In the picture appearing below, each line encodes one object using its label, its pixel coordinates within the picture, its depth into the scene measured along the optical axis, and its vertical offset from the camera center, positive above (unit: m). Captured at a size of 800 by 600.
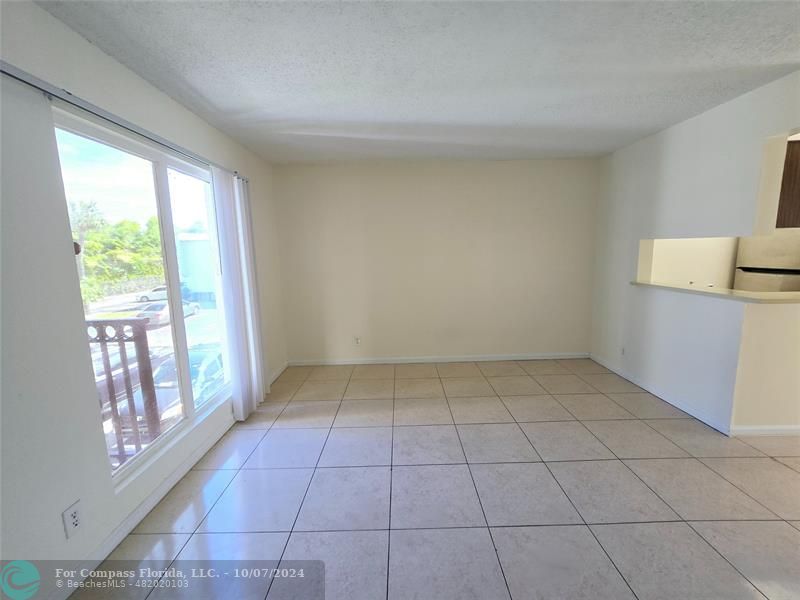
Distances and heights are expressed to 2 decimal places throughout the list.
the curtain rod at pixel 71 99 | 1.19 +0.72
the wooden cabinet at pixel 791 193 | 2.31 +0.37
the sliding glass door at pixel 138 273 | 1.63 -0.07
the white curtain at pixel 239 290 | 2.70 -0.28
